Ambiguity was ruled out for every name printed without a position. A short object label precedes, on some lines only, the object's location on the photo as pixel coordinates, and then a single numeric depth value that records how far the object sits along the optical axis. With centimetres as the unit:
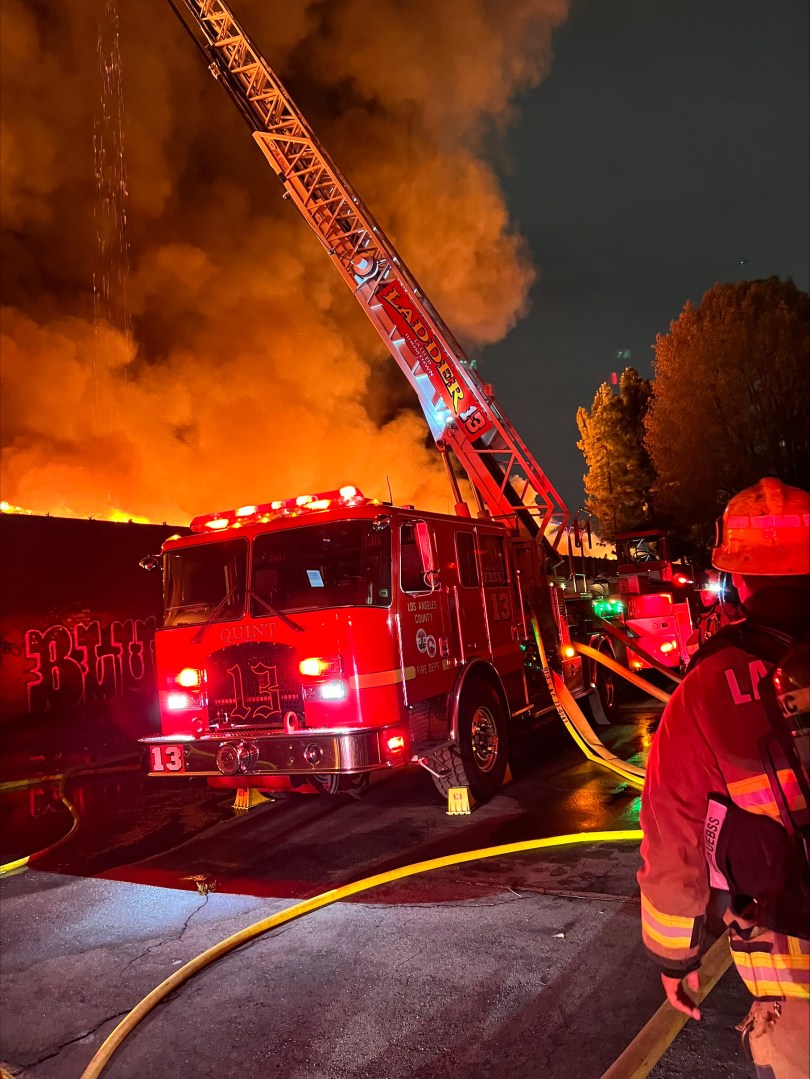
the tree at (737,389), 2189
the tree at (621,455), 2791
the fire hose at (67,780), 752
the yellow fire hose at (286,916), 312
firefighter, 147
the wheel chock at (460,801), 611
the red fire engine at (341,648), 542
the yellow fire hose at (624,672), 677
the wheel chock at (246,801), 700
